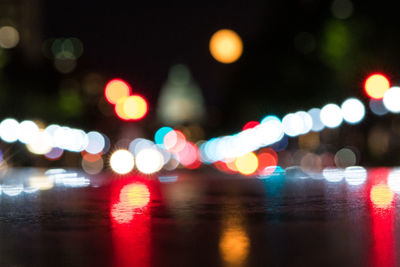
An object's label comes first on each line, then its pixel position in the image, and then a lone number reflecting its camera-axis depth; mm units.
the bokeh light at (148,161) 47141
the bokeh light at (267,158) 51400
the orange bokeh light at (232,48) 41719
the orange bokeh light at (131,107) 60875
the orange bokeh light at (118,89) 59219
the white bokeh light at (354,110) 44594
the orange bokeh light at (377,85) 38531
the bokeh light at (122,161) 47944
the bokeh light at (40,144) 59188
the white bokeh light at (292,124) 61134
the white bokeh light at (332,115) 48281
